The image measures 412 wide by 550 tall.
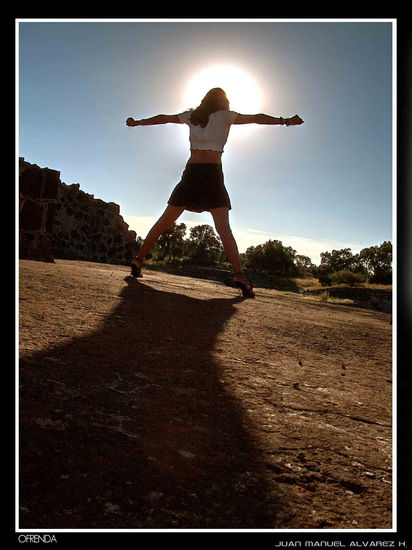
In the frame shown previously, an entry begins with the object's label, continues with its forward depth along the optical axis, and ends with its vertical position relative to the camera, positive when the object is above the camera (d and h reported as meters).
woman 3.46 +0.92
